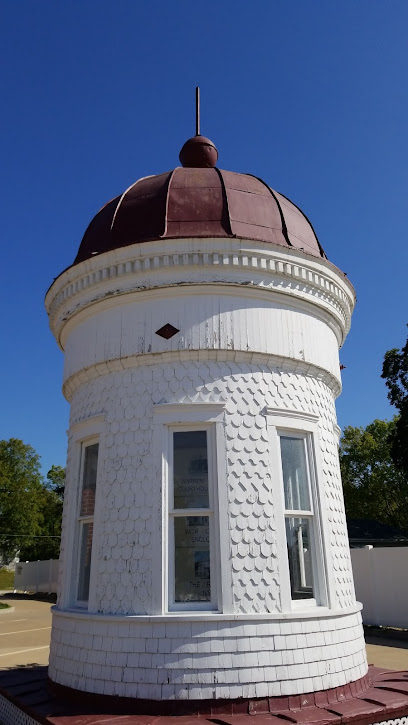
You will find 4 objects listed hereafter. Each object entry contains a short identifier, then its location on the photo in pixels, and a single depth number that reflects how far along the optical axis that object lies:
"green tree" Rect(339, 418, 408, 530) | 42.59
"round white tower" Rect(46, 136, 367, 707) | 5.84
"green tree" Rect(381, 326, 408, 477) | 23.39
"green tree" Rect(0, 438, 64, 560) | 50.38
